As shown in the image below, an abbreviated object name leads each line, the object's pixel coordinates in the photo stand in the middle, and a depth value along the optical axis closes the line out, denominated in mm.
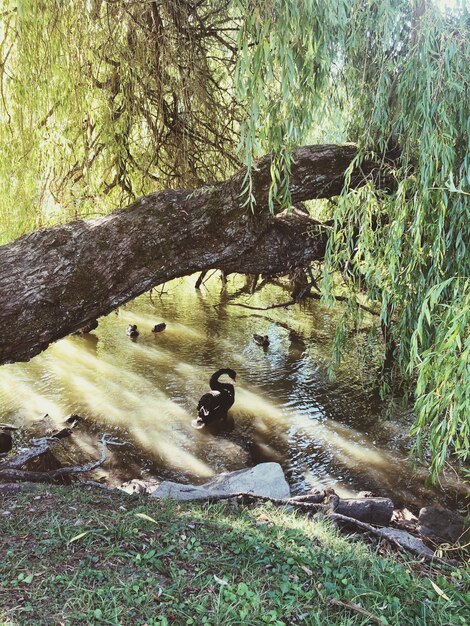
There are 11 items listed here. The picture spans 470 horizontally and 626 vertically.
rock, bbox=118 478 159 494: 4083
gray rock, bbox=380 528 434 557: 2932
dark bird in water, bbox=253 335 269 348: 8609
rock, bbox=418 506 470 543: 3773
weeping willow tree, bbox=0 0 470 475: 2465
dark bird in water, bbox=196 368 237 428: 5840
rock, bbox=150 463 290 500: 3820
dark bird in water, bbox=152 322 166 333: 9102
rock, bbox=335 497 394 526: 3910
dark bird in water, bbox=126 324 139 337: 8836
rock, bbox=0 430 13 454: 4832
